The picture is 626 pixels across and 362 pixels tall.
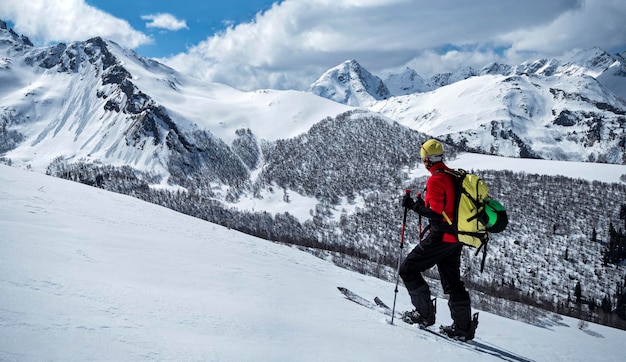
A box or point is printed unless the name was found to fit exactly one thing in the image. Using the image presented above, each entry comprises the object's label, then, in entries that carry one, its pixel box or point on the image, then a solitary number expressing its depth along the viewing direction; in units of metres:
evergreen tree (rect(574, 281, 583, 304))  139.24
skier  8.52
